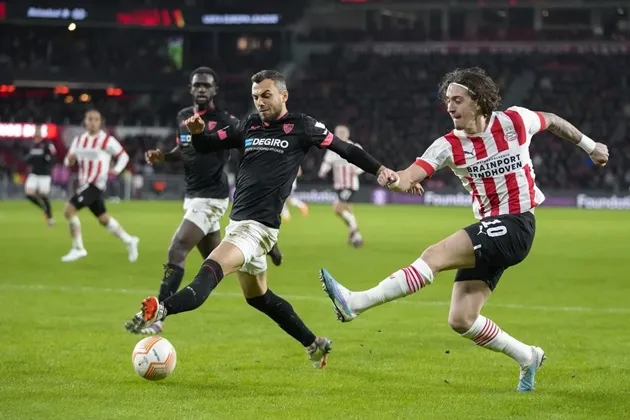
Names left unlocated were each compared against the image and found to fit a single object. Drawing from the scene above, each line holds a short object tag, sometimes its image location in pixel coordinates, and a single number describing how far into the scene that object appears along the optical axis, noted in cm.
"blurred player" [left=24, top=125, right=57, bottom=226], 2697
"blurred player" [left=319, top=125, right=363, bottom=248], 2181
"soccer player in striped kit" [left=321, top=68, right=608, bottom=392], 700
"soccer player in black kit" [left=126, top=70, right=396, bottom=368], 773
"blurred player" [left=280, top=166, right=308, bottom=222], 2848
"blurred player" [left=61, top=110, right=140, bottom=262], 1725
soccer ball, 716
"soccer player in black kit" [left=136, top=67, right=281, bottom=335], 1050
